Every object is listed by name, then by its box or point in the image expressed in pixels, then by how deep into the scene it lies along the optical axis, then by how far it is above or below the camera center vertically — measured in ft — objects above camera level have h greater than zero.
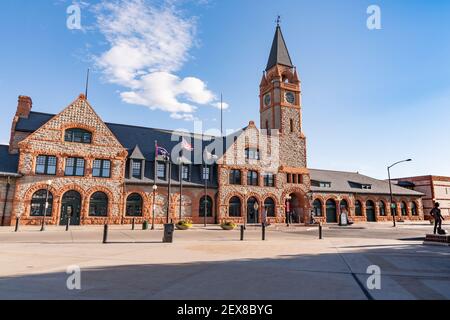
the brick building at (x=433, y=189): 176.45 +12.14
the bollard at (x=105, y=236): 48.11 -4.79
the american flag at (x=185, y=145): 93.69 +20.25
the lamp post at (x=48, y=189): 75.41 +5.52
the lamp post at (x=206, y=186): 107.86 +8.32
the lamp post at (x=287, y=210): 120.55 -0.71
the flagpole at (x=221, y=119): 158.63 +49.14
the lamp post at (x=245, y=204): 118.17 +1.66
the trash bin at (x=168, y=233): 50.08 -4.40
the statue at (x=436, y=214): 54.48 -1.03
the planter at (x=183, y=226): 86.04 -5.53
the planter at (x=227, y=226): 87.86 -5.50
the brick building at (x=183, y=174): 92.94 +13.17
